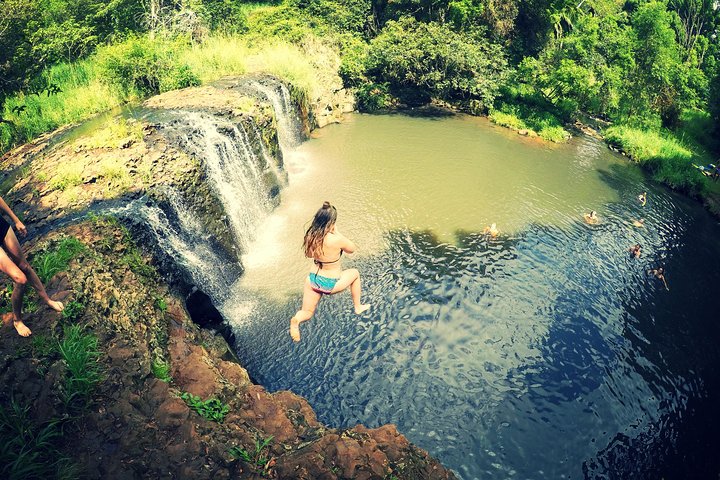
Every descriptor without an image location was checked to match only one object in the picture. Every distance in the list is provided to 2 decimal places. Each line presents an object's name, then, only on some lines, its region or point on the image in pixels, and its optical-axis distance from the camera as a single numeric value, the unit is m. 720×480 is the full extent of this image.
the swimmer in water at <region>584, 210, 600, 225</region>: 14.65
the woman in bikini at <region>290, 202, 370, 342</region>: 5.59
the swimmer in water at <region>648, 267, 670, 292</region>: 12.14
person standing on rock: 4.72
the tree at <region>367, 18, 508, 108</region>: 23.92
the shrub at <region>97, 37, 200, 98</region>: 15.86
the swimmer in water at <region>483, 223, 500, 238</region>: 13.55
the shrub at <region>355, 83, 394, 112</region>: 25.25
